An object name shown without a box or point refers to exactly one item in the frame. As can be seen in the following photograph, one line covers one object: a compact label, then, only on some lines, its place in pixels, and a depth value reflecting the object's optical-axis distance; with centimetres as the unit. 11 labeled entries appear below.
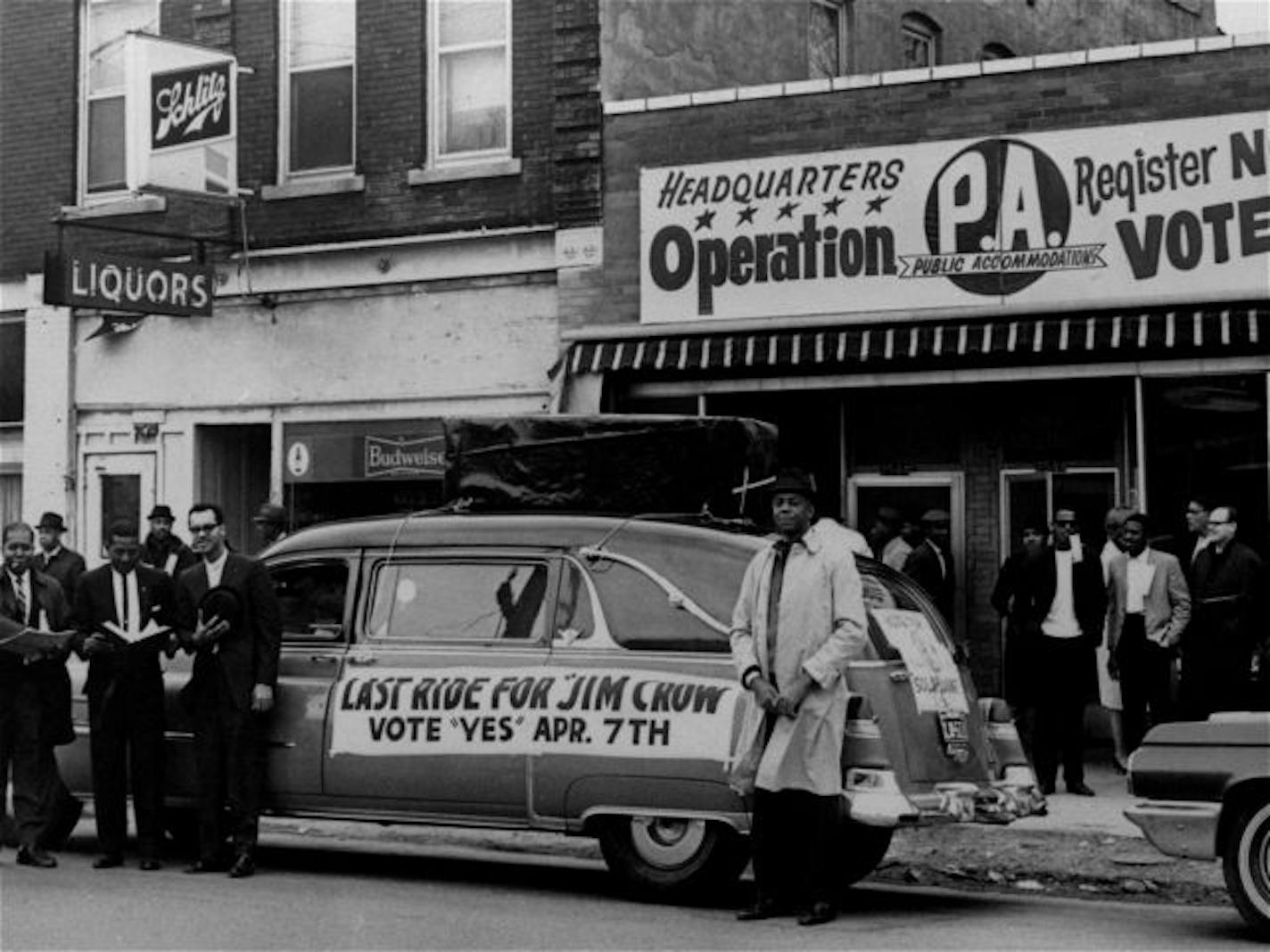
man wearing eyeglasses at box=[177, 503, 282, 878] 1096
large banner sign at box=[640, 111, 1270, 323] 1515
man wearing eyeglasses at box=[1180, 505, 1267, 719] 1360
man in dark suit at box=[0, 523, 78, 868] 1157
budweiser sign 1823
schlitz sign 1817
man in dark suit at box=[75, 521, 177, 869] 1138
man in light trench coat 936
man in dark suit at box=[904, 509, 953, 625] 1514
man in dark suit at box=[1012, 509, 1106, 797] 1416
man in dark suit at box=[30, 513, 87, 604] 1399
